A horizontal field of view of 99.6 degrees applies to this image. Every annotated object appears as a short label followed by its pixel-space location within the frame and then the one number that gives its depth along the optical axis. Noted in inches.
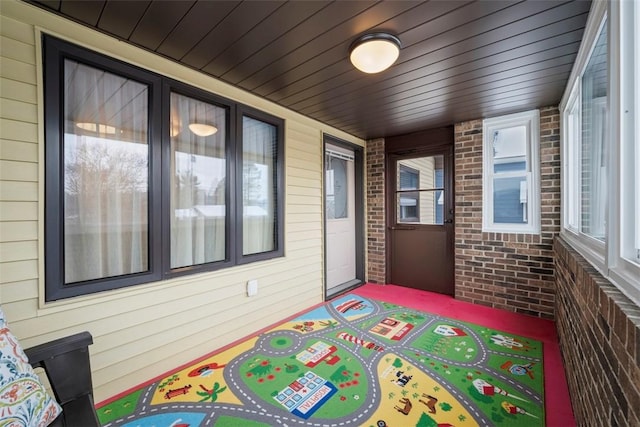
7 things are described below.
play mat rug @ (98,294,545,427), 67.5
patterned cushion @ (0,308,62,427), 41.1
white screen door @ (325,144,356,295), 165.5
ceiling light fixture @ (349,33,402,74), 72.8
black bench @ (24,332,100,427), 47.5
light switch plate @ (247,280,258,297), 108.6
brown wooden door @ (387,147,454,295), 156.9
